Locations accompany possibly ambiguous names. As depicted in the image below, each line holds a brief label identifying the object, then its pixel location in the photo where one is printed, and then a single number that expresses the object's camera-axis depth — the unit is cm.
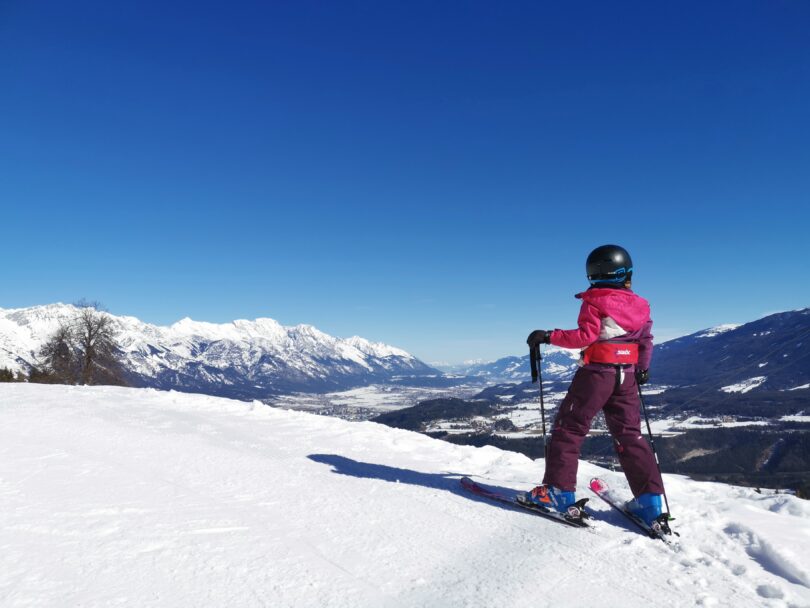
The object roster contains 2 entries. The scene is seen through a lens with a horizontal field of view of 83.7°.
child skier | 481
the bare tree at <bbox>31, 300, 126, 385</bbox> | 3712
